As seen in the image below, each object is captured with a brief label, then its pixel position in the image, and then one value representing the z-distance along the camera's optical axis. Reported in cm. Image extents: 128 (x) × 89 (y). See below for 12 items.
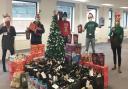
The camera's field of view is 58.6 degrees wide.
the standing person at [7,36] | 279
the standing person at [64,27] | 306
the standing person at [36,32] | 297
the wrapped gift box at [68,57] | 247
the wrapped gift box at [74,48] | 272
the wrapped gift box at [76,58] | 245
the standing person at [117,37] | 283
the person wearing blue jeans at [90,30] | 362
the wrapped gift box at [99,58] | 231
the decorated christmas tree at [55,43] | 284
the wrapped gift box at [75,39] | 311
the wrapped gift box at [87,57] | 246
